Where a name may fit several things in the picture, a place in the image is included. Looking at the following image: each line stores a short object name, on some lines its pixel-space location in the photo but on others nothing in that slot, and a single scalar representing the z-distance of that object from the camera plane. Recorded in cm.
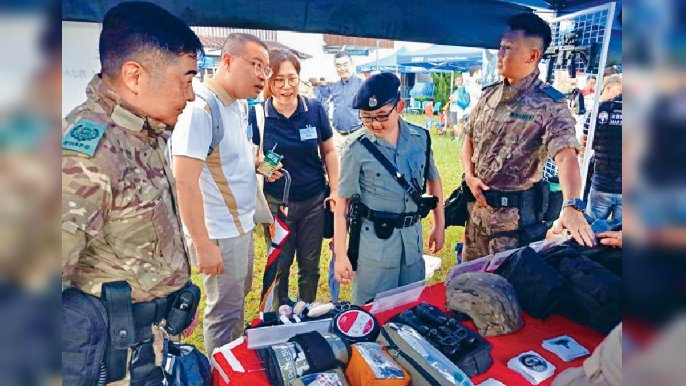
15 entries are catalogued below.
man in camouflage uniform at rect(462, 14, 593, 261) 236
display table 143
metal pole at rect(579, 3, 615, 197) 288
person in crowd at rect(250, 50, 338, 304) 299
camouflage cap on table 172
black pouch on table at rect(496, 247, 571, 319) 180
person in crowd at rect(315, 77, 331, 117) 988
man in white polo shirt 201
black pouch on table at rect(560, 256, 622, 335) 165
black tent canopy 207
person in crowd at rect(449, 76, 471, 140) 1334
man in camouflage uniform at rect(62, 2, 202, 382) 118
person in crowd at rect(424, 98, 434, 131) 1550
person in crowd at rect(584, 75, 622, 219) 315
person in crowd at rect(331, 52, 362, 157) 619
